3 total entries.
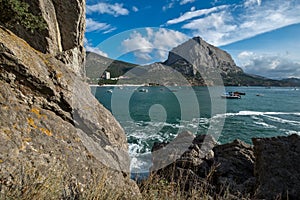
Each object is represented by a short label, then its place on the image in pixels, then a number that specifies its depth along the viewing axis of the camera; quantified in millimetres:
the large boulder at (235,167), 10977
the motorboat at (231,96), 91500
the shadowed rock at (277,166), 9492
